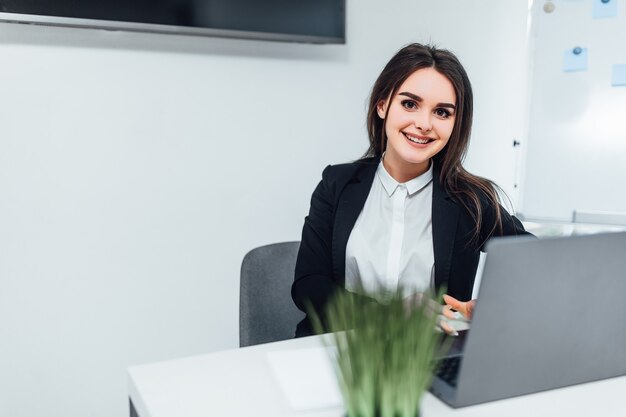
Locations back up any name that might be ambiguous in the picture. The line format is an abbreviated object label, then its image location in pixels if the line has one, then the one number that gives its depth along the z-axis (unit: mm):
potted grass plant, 569
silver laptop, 679
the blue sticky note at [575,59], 2412
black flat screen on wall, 1571
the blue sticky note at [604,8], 2338
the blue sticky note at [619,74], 2346
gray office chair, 1316
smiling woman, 1301
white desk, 785
